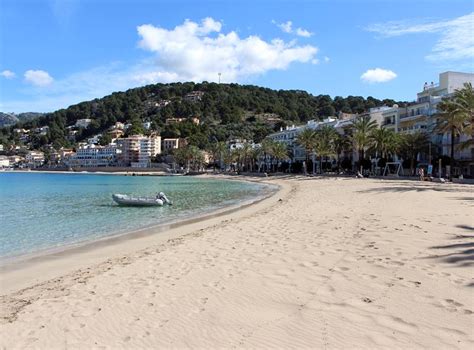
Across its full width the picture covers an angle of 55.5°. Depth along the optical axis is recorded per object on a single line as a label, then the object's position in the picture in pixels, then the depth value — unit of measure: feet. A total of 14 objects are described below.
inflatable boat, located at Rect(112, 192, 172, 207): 106.42
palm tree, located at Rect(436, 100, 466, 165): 153.94
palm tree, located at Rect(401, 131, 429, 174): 204.74
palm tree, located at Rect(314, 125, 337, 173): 271.90
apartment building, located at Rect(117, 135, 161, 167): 635.66
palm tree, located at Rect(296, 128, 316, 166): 286.87
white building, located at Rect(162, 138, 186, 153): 622.25
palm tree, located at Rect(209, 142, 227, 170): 474.08
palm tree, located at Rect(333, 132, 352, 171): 275.39
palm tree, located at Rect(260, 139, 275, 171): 356.18
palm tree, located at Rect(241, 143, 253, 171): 409.49
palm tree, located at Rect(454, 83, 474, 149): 142.29
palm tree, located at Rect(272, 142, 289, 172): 350.84
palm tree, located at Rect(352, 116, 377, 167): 231.71
